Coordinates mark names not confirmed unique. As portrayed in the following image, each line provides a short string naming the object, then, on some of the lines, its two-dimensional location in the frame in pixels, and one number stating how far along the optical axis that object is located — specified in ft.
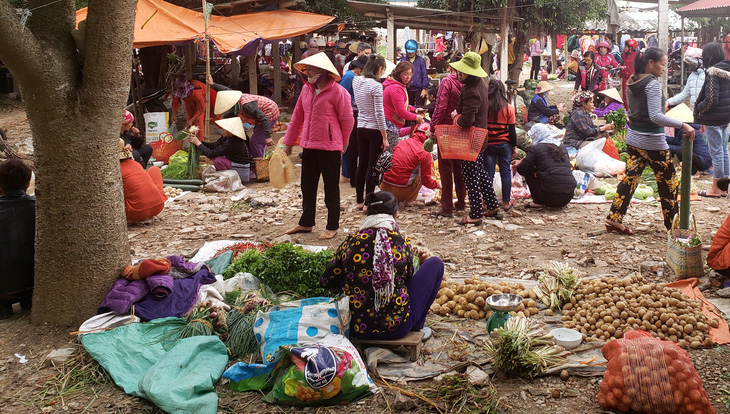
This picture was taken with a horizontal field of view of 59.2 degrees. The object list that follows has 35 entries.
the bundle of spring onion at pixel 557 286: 16.44
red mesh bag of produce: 10.96
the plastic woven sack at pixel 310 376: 11.82
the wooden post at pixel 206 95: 34.01
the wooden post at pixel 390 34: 44.93
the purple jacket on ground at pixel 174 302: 14.88
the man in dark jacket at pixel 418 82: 41.93
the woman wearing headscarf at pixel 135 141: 27.50
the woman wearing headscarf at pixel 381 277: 12.88
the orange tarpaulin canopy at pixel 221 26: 38.11
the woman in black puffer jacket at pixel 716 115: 27.58
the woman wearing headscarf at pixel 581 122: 34.73
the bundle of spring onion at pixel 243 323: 14.15
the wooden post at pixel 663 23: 45.21
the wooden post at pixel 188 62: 44.86
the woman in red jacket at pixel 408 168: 26.58
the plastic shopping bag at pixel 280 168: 22.76
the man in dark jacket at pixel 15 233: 15.42
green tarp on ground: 11.92
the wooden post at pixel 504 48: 51.48
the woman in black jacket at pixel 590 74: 52.90
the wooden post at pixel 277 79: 52.48
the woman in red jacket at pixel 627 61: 53.88
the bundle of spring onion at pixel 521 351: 12.84
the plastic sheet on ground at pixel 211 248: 20.59
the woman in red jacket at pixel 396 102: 26.76
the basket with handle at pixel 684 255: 17.58
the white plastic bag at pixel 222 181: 31.01
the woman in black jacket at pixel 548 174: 26.32
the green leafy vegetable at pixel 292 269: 16.24
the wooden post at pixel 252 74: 43.96
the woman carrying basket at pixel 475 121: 22.95
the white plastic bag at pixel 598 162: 31.63
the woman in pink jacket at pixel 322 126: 21.30
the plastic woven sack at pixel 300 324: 13.56
